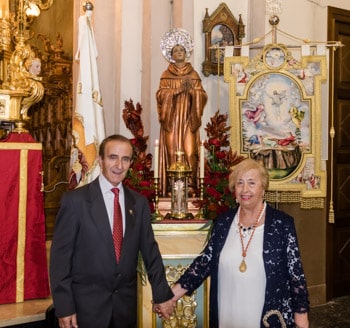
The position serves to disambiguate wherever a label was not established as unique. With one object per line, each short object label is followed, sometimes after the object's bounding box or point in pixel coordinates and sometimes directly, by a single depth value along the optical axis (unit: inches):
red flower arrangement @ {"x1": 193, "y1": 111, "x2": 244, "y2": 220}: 143.3
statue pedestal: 137.2
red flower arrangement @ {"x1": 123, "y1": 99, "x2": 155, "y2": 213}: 149.7
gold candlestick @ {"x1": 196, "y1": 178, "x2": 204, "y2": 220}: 146.9
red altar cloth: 150.6
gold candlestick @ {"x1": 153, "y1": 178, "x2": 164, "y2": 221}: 143.5
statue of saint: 177.9
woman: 101.8
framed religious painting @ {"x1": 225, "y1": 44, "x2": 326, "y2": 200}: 201.9
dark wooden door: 251.8
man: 100.3
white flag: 174.7
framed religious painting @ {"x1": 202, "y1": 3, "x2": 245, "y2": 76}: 232.2
